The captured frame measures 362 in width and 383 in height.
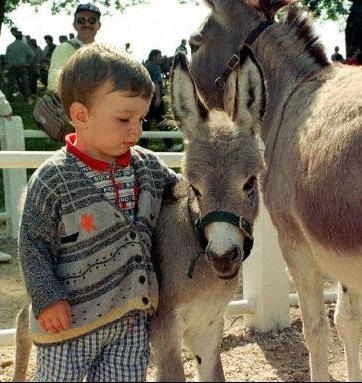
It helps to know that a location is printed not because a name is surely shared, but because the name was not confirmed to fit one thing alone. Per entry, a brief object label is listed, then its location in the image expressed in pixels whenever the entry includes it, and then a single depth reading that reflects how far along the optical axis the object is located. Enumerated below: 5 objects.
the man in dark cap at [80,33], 7.11
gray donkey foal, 2.82
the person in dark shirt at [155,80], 12.77
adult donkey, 3.38
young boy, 2.88
